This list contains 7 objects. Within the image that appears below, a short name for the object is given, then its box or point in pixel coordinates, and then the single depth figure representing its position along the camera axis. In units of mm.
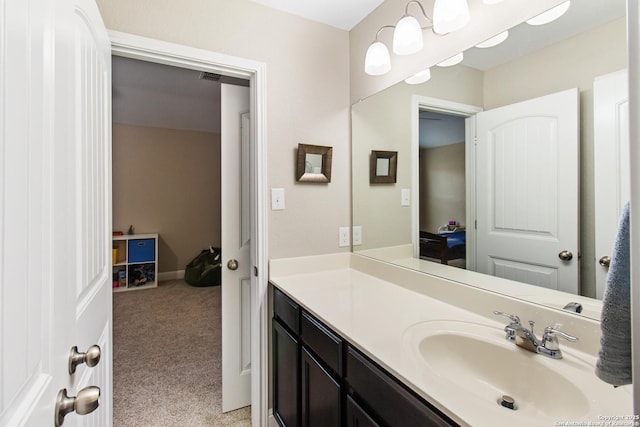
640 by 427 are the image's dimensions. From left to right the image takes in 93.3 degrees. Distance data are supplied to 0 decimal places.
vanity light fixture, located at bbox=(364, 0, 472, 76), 1204
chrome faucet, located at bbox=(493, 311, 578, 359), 855
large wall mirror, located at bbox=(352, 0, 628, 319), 926
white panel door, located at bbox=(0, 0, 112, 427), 417
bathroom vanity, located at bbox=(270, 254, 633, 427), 698
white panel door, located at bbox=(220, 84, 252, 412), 1849
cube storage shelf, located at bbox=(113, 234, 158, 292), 4168
